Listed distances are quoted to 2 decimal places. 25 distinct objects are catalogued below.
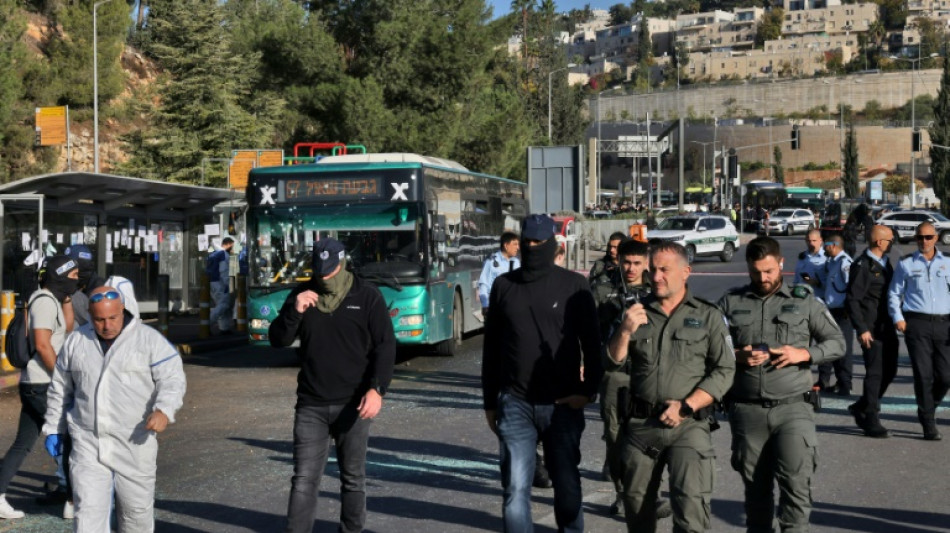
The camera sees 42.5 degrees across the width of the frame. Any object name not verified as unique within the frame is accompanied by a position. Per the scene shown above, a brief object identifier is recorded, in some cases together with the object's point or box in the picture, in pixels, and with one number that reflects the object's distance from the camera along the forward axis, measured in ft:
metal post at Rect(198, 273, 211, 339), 69.67
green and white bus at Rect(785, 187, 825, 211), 296.30
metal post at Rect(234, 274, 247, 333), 72.02
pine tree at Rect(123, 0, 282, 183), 136.46
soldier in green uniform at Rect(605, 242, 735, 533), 18.12
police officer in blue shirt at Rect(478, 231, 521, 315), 40.84
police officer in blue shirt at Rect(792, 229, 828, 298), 43.93
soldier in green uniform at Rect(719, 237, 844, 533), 19.87
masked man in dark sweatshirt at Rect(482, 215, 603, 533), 19.69
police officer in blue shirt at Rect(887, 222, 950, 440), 33.37
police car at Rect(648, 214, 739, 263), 141.90
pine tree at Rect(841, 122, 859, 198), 369.09
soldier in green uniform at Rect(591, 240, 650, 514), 23.73
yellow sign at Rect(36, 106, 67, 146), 100.12
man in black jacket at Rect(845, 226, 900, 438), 34.96
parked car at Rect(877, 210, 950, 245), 185.88
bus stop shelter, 62.64
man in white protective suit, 19.35
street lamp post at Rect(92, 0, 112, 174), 114.71
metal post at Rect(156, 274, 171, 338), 63.72
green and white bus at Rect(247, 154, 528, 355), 53.47
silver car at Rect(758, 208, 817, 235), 219.61
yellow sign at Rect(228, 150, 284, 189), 96.22
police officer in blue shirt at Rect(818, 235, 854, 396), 42.27
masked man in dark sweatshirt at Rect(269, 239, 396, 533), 21.06
